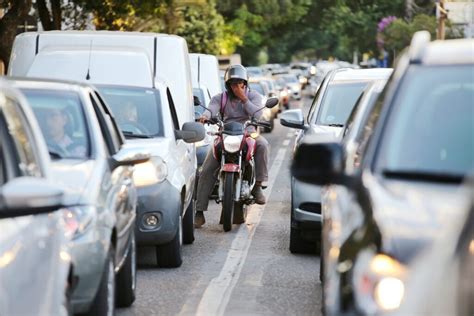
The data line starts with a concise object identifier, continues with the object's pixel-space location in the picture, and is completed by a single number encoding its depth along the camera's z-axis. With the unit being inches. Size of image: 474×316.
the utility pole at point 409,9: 2890.0
